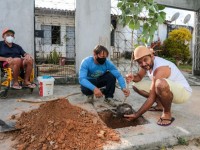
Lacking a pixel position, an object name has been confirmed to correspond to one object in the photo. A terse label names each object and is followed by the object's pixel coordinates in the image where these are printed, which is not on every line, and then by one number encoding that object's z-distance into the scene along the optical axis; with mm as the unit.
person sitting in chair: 3069
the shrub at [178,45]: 8833
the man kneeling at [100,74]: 2688
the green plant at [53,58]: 6840
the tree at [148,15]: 2091
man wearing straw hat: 2191
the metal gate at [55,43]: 6102
